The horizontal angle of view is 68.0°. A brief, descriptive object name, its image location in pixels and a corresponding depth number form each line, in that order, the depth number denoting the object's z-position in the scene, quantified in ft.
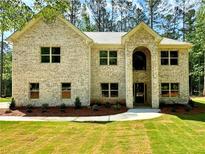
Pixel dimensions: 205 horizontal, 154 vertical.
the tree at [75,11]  86.75
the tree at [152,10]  88.62
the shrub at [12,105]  41.30
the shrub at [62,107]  40.28
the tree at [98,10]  89.78
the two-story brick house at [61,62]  42.47
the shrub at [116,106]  40.73
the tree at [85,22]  91.04
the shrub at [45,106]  41.26
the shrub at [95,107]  39.47
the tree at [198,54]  76.11
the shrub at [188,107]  40.45
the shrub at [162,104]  43.84
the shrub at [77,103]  41.84
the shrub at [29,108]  38.97
